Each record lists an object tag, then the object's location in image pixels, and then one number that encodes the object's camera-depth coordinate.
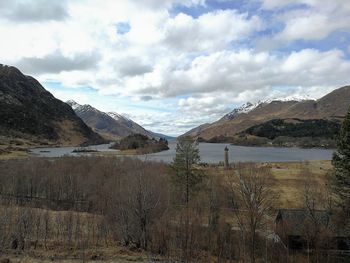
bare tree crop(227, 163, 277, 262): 51.84
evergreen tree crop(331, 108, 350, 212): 53.19
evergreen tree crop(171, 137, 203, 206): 72.44
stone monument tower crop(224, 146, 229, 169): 146.18
